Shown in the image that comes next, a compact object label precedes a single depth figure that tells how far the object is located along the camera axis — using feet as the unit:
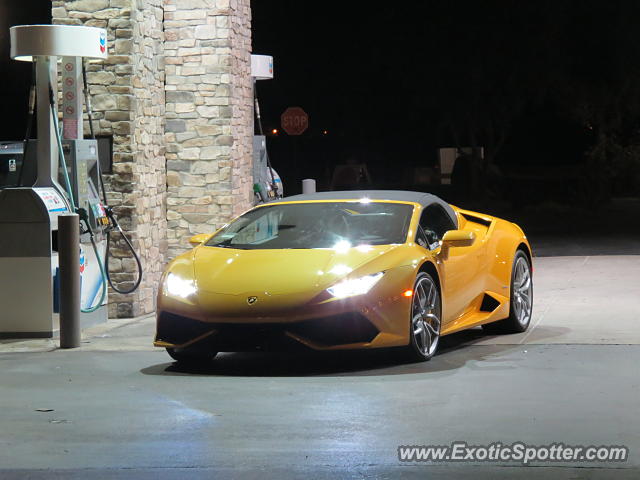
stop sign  114.52
